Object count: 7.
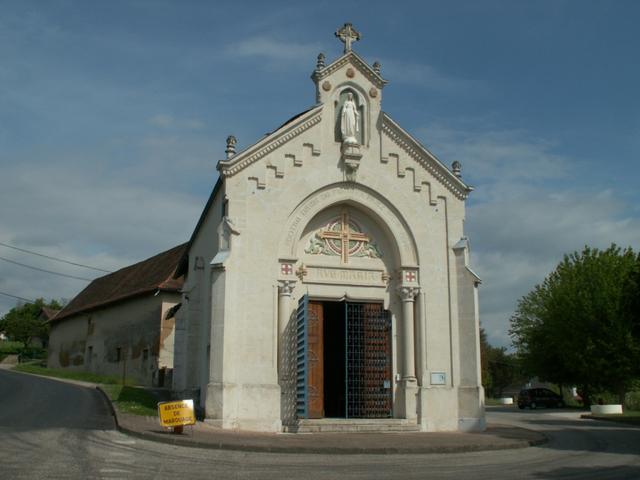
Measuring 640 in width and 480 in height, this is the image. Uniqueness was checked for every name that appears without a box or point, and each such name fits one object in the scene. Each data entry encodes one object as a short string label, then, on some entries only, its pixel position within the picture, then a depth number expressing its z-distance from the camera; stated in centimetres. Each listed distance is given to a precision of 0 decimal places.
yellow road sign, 1579
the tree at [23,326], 8569
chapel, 1970
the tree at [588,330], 3881
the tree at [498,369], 8344
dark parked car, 4595
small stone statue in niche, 2183
